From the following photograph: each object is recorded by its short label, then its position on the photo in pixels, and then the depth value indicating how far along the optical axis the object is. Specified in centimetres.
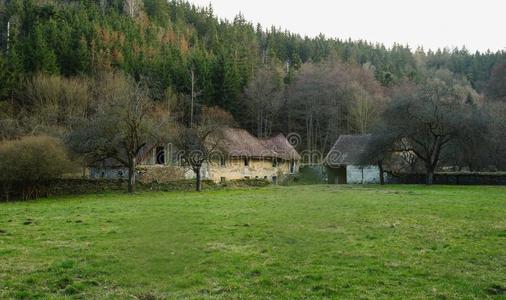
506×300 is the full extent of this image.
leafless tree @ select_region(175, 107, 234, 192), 3625
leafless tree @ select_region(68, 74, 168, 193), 3275
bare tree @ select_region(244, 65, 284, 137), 6034
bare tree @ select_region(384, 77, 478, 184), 3853
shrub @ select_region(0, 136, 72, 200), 3061
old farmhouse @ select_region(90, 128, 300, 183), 4078
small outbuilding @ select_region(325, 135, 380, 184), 4972
